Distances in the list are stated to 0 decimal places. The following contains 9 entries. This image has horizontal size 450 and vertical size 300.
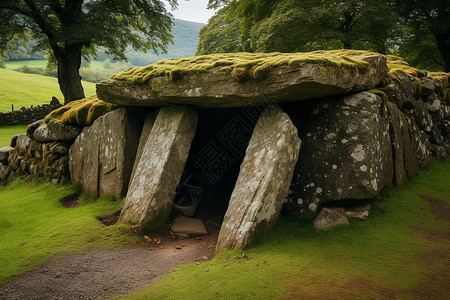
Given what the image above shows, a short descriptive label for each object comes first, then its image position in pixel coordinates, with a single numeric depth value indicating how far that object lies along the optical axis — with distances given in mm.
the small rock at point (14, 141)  10360
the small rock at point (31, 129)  9538
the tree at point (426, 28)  16438
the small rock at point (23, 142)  9582
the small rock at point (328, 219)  5199
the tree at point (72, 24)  16562
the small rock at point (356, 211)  5375
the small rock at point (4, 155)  10078
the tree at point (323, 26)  13195
